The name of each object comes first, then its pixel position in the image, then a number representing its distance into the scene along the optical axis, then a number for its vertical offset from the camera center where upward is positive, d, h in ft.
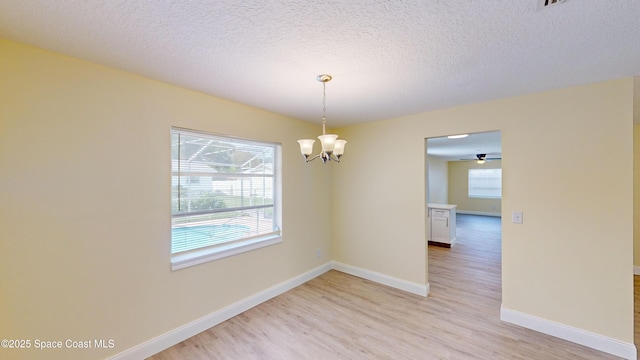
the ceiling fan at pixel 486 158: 25.79 +2.70
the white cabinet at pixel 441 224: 18.21 -3.46
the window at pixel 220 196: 8.23 -0.64
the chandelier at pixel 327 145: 6.62 +0.99
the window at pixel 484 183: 32.45 -0.49
